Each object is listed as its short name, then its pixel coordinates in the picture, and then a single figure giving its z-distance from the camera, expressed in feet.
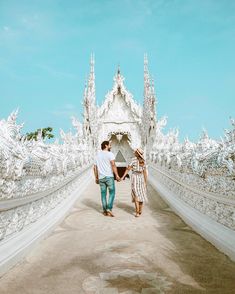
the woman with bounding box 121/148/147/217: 17.35
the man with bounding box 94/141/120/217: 17.99
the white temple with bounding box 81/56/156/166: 68.13
